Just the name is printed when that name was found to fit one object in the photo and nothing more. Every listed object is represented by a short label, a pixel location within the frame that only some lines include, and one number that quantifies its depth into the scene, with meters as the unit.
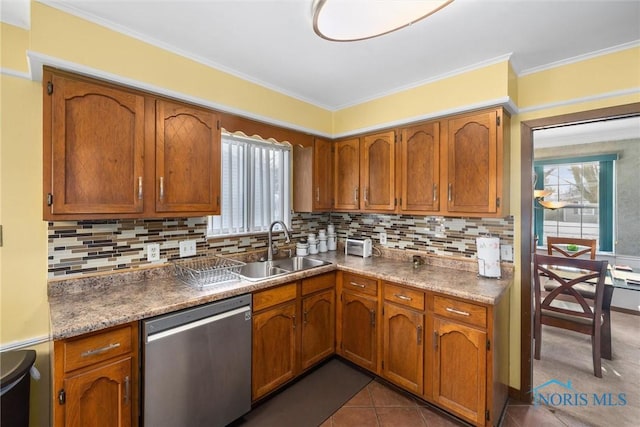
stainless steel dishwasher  1.42
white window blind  2.48
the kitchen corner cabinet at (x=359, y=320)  2.28
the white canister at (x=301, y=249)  2.86
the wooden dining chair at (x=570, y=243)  3.18
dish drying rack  1.85
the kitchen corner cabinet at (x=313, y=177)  2.85
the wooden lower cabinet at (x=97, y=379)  1.18
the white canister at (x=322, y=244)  3.04
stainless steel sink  2.44
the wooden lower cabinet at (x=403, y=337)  1.99
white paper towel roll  2.02
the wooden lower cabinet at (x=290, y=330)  1.94
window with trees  3.58
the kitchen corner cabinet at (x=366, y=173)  2.54
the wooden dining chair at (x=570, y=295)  2.33
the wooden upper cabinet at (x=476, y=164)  1.93
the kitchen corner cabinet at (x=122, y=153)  1.41
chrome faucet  2.55
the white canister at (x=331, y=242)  3.16
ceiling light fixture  1.09
